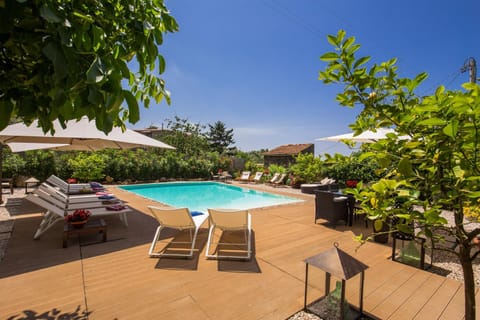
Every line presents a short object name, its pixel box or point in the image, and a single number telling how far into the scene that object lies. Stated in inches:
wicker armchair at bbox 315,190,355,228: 227.6
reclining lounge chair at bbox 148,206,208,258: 159.6
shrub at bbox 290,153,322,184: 557.7
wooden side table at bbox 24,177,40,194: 382.0
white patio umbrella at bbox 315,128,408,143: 200.0
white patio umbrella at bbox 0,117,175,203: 183.0
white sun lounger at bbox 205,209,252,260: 160.9
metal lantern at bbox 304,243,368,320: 94.8
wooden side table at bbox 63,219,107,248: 169.1
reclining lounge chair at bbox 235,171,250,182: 709.0
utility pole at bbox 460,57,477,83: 484.0
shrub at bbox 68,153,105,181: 482.0
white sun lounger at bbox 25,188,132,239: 185.6
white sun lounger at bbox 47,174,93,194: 309.2
